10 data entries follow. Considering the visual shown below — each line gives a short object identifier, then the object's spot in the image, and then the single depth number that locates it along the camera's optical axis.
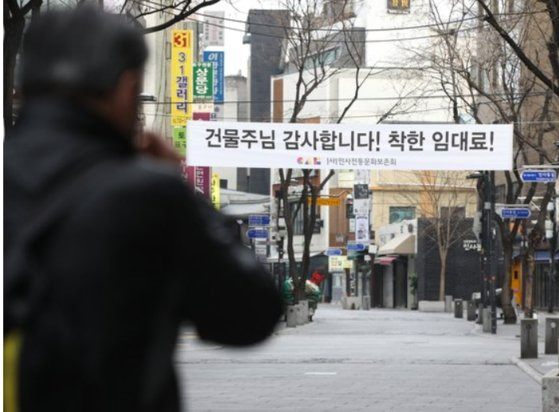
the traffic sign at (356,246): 81.06
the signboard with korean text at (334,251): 91.81
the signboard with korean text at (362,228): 82.00
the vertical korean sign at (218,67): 64.12
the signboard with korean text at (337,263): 98.94
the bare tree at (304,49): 44.81
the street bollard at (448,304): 72.56
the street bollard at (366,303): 81.06
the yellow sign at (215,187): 62.97
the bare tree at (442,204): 81.39
